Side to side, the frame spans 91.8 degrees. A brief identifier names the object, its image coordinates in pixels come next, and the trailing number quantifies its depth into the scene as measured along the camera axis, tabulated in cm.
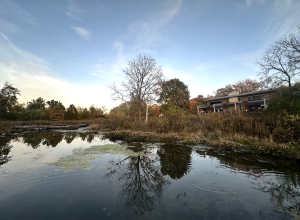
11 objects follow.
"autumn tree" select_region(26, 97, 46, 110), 3958
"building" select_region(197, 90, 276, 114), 2278
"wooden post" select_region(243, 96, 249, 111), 2321
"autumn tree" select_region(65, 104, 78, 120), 3691
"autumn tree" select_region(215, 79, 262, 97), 3475
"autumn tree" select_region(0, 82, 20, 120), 2141
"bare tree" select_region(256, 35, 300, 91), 1115
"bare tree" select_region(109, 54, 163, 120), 2141
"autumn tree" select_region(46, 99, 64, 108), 6099
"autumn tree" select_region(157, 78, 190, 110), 3269
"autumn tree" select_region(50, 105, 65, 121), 3415
